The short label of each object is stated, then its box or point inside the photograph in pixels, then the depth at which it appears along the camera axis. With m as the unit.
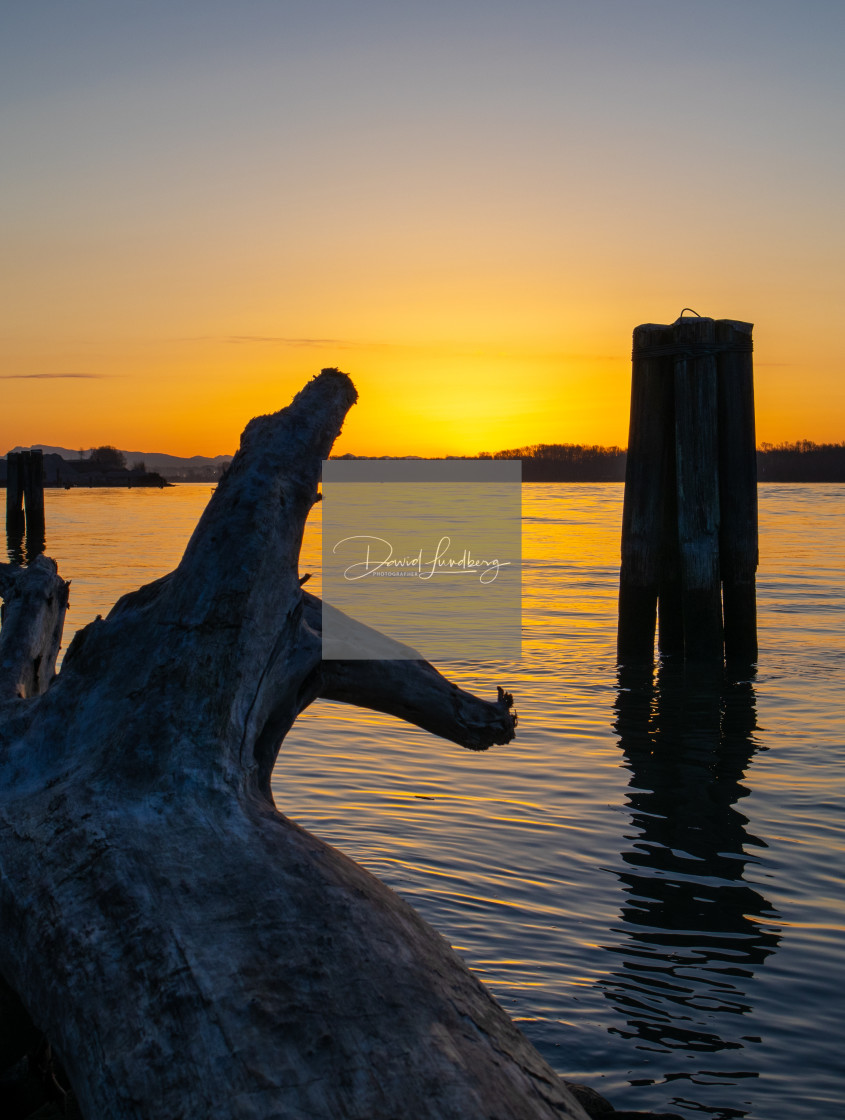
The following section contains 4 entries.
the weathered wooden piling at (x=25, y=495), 28.05
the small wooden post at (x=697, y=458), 8.75
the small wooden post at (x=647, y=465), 9.10
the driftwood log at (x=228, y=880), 1.97
